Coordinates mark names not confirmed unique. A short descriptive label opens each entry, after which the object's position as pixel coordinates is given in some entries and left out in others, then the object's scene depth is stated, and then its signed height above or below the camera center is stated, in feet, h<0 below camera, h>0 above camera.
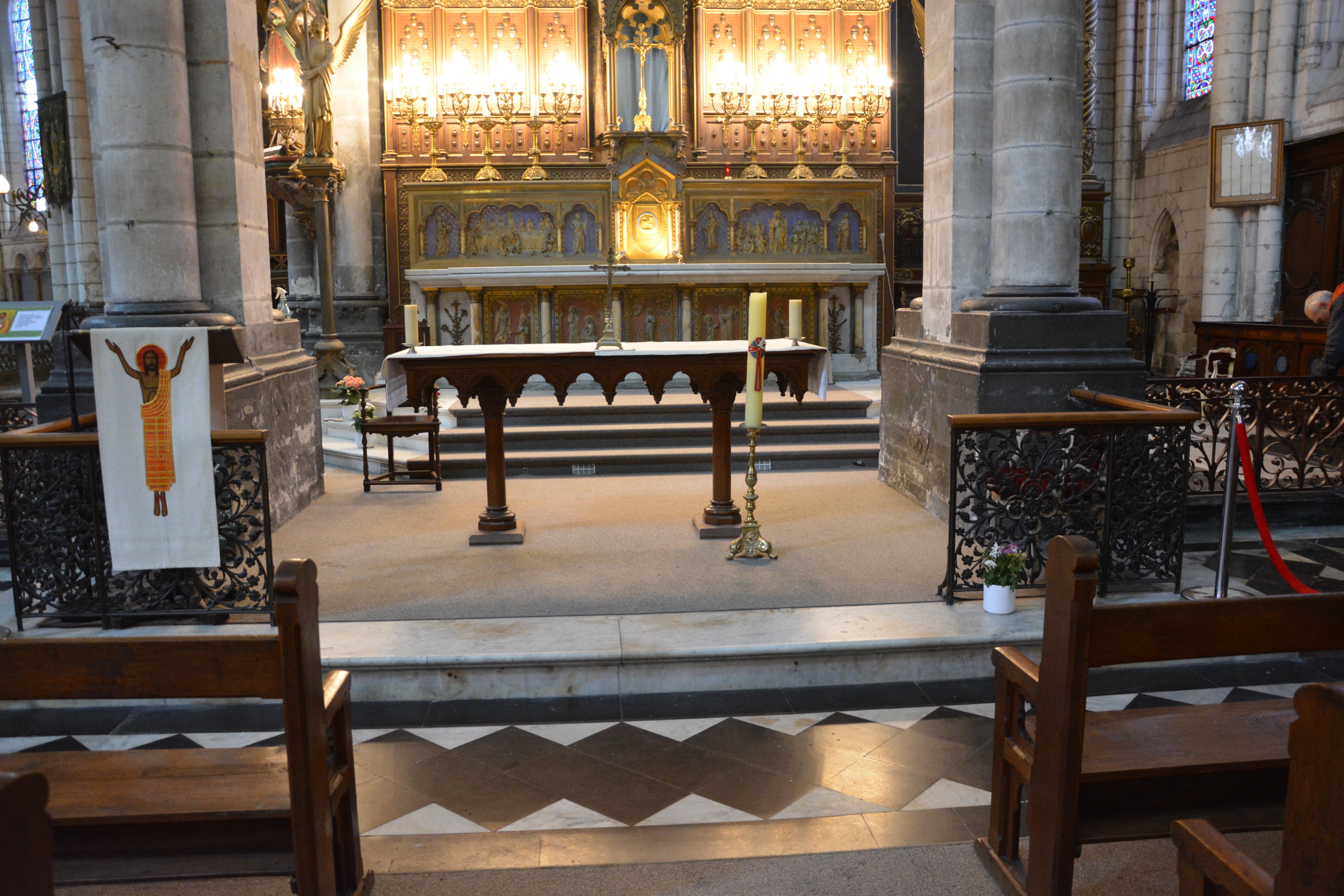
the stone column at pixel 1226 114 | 38.52 +6.11
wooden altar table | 19.10 -1.51
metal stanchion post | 14.56 -3.00
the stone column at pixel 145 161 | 16.98 +2.14
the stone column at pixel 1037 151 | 18.51 +2.31
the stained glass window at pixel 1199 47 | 44.83 +9.92
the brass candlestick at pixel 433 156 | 36.37 +4.58
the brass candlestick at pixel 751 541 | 17.92 -4.20
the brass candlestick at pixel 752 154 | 37.70 +4.68
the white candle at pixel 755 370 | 17.70 -1.35
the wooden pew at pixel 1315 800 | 4.27 -2.08
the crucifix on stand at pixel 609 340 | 19.83 -0.92
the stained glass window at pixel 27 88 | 65.57 +12.69
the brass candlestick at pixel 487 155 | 36.42 +4.59
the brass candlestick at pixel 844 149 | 37.42 +4.78
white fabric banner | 13.83 -1.94
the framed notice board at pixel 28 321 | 16.56 -0.39
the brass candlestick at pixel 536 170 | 37.17 +4.12
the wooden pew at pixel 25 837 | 3.91 -1.99
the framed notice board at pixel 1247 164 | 37.76 +4.20
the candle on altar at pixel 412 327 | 19.52 -0.64
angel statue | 31.42 +6.92
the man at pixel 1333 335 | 21.03 -1.04
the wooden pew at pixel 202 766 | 6.91 -3.42
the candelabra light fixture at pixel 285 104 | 32.01 +5.62
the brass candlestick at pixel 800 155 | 37.35 +4.61
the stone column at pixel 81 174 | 38.78 +4.75
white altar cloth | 19.17 -1.11
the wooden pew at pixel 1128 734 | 7.23 -3.38
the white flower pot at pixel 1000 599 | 14.85 -4.30
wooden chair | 23.47 -2.98
